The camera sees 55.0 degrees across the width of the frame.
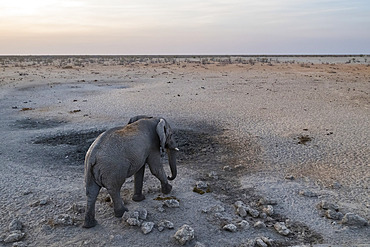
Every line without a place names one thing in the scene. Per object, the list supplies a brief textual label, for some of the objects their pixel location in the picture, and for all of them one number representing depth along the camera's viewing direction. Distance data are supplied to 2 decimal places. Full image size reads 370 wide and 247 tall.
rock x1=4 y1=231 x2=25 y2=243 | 5.40
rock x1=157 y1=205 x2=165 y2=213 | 6.28
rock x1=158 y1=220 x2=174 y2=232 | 5.66
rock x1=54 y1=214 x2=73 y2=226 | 5.83
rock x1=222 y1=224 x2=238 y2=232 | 5.66
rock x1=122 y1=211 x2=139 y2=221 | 5.88
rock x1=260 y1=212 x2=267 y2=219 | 6.16
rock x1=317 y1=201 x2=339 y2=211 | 6.37
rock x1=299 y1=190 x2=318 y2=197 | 6.97
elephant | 5.66
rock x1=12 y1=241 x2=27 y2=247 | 5.27
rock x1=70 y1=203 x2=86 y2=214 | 6.26
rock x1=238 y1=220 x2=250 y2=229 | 5.77
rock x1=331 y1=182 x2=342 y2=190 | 7.37
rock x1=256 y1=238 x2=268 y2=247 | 5.22
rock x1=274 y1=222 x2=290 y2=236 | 5.63
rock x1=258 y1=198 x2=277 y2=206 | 6.67
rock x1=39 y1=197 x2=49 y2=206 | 6.55
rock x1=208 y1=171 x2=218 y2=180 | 7.94
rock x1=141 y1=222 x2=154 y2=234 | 5.55
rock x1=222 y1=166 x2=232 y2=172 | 8.42
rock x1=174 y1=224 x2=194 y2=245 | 5.30
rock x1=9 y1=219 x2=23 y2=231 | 5.69
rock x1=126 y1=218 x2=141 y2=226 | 5.74
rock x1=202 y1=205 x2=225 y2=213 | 6.29
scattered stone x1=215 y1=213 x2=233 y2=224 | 5.98
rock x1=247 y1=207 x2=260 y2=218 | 6.17
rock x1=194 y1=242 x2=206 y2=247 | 5.20
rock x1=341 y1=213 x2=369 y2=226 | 5.86
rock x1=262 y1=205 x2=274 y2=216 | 6.27
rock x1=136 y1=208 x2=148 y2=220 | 5.96
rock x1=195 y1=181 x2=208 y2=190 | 7.33
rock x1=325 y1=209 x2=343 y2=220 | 6.09
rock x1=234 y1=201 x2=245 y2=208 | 6.37
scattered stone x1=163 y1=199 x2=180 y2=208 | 6.40
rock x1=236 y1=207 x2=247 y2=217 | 6.16
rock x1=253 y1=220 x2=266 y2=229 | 5.78
